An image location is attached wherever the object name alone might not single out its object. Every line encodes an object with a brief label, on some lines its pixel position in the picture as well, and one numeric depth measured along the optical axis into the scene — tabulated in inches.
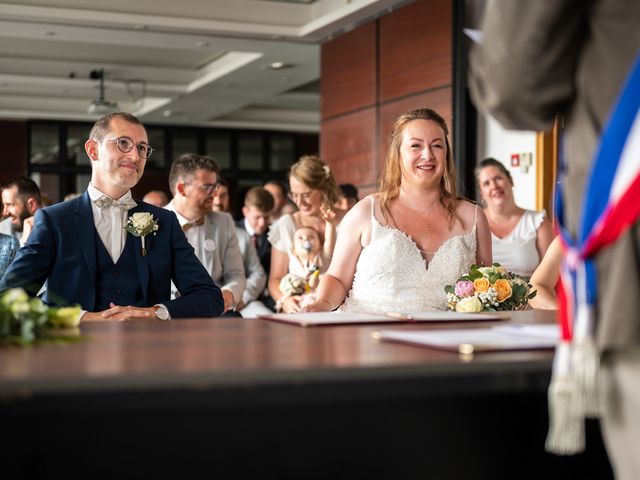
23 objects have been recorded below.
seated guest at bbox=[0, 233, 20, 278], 230.7
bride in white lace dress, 165.9
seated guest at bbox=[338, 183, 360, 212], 325.0
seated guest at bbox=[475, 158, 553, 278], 242.2
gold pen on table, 97.1
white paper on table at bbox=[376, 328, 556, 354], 67.0
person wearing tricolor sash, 54.1
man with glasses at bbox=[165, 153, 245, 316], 232.2
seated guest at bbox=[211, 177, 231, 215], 321.1
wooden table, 54.0
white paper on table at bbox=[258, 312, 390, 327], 92.4
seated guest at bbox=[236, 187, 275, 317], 278.5
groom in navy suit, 145.5
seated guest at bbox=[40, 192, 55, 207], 337.8
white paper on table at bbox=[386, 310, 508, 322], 96.6
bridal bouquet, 149.8
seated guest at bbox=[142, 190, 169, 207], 404.2
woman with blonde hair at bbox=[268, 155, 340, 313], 268.8
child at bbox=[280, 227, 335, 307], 265.4
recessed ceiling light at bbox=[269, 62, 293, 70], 515.5
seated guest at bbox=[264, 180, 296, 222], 401.1
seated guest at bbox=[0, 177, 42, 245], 280.7
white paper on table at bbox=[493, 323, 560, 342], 75.9
